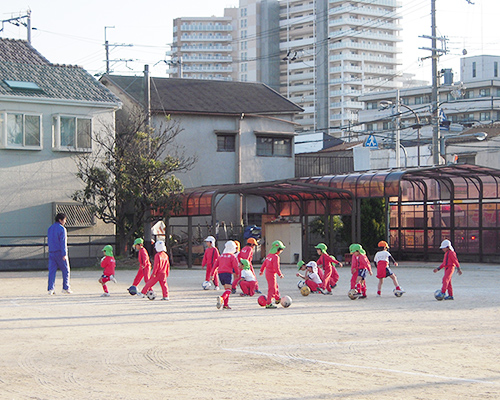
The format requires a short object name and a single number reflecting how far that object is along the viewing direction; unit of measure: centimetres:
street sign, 4756
